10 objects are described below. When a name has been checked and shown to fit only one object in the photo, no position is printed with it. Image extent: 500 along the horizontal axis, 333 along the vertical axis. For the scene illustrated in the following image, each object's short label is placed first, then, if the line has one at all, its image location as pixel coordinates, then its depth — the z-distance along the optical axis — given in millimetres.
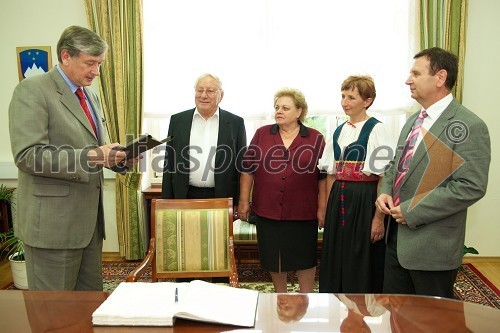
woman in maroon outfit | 2486
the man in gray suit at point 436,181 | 1701
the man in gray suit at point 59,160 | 1729
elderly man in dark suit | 2611
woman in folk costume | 2297
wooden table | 1167
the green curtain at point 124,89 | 3596
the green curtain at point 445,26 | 3453
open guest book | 1180
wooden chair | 2088
